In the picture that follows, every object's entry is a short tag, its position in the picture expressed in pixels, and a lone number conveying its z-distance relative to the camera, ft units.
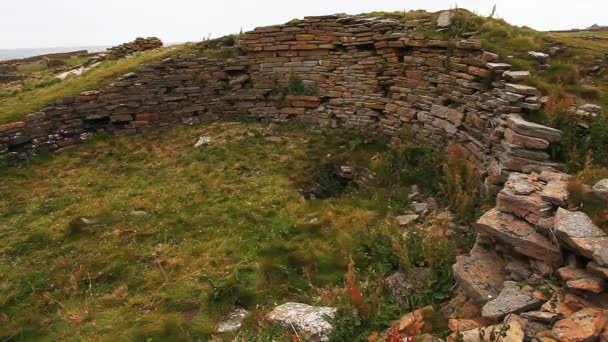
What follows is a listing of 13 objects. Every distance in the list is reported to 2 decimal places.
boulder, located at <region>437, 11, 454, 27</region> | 34.19
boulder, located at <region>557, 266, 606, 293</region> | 13.42
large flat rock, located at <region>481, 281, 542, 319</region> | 14.26
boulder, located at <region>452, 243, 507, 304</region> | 16.35
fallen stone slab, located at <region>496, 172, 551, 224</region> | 16.96
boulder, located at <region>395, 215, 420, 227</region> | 26.27
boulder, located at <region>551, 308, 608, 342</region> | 12.30
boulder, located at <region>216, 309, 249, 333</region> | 19.54
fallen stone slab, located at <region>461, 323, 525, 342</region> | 12.88
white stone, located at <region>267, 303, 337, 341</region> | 17.12
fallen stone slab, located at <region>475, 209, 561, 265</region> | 15.76
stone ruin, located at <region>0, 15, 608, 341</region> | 14.88
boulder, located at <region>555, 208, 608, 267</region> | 13.87
